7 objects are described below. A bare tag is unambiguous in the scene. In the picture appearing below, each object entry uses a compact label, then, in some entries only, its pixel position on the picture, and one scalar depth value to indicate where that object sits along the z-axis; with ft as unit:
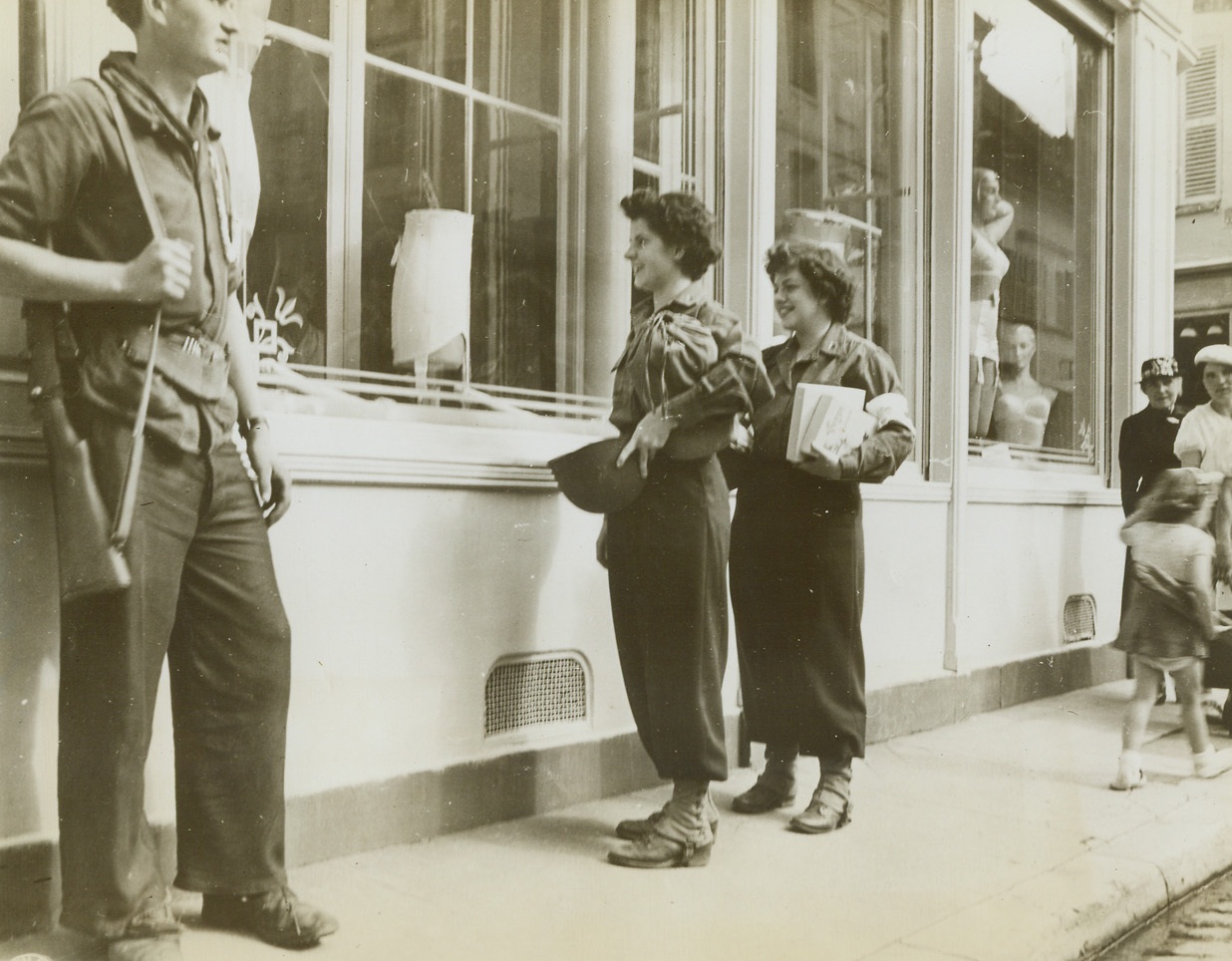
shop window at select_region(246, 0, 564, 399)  12.69
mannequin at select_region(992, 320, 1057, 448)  24.45
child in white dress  16.10
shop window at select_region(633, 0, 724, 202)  16.72
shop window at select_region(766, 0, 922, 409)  20.06
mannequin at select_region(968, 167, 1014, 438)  23.24
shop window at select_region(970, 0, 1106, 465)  23.30
